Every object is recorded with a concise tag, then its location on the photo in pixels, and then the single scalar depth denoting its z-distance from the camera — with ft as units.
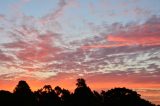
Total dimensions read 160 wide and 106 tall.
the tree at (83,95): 136.59
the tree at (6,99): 132.75
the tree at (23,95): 134.48
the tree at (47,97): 143.60
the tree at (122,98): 137.97
